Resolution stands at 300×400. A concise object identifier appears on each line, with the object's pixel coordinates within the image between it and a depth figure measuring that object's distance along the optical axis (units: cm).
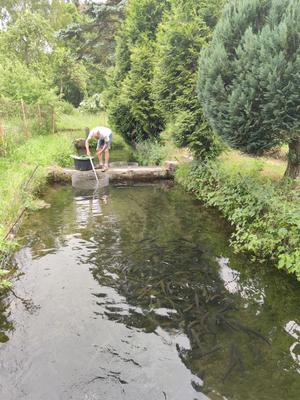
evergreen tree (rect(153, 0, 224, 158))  855
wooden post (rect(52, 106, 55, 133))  1653
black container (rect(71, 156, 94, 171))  988
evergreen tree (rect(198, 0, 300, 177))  492
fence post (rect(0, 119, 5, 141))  1015
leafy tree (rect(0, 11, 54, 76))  2128
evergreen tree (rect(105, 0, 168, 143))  1276
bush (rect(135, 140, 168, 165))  1267
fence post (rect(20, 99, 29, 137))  1281
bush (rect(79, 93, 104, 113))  2348
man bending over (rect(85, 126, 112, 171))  1040
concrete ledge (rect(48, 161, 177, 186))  999
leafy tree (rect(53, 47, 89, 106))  2378
